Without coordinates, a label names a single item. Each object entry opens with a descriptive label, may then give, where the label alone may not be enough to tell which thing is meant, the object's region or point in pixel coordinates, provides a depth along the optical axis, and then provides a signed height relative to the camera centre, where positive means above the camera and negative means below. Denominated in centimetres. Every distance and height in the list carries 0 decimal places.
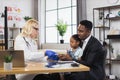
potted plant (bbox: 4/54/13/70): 194 -22
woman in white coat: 263 -7
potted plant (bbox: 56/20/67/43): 661 +28
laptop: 209 -19
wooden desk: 186 -29
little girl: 283 -21
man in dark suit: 243 -27
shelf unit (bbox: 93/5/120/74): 538 +42
